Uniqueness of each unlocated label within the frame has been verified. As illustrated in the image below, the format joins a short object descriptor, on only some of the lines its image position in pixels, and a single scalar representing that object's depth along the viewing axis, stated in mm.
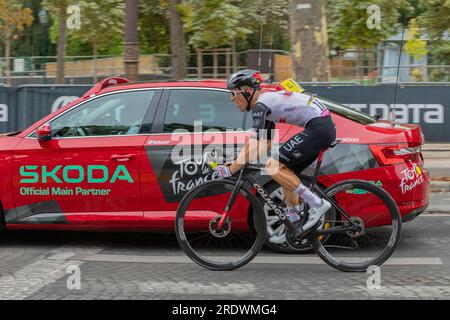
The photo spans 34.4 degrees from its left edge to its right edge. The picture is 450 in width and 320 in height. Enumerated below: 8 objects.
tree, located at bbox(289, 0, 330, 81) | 12852
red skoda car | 6434
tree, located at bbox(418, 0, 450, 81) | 28045
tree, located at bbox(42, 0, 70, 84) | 25453
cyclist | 5719
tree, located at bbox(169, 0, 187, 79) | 17750
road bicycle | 5879
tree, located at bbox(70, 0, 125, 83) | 28438
